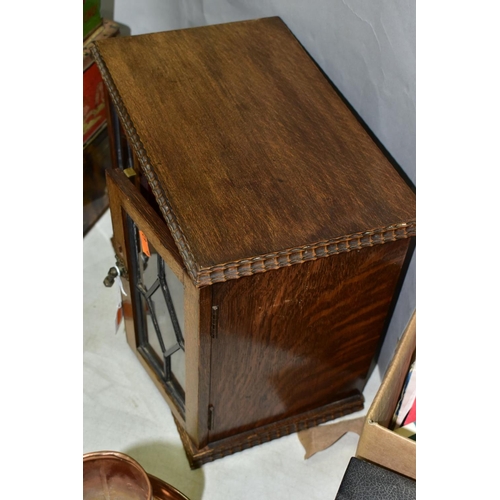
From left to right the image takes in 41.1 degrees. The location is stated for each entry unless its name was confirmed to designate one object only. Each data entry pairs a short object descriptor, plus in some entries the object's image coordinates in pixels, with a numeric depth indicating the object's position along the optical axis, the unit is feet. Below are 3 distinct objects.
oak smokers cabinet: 3.02
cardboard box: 2.77
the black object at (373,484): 2.56
